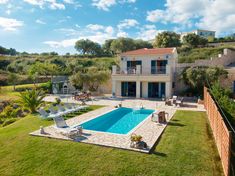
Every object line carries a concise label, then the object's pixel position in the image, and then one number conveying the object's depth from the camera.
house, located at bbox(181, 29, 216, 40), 107.28
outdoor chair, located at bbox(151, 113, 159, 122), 14.62
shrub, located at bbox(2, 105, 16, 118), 19.44
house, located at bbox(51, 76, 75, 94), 33.25
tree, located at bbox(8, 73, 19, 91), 37.66
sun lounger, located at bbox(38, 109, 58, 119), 15.53
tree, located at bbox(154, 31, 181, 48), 56.34
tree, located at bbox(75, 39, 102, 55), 87.25
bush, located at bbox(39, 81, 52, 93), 33.25
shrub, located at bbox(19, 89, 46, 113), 18.45
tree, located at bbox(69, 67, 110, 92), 29.41
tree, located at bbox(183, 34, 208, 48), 57.12
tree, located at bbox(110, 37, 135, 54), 69.12
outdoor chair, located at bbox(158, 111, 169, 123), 14.51
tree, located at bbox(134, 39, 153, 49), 68.94
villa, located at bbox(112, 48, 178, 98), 26.41
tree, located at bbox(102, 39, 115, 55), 84.39
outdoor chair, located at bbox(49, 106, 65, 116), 16.72
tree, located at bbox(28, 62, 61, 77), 39.63
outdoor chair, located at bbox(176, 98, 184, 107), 20.94
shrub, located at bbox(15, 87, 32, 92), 36.12
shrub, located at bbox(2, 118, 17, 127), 16.74
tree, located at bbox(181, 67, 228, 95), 24.88
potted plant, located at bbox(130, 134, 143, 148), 9.58
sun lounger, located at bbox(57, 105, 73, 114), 17.48
